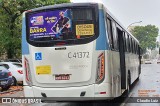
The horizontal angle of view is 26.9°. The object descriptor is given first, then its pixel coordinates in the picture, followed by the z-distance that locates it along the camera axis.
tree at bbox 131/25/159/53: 121.25
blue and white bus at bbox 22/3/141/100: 8.96
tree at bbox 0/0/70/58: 33.53
